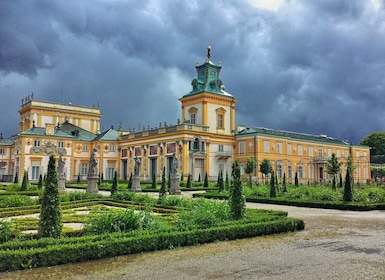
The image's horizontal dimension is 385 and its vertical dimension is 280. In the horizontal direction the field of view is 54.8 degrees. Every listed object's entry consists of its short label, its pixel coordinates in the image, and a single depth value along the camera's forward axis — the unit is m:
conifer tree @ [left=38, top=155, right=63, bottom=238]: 8.51
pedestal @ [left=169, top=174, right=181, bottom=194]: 27.42
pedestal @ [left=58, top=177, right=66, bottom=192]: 26.75
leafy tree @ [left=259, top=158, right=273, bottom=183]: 44.88
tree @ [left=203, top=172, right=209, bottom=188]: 36.24
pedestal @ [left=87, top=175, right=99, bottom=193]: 23.39
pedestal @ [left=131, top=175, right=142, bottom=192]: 29.61
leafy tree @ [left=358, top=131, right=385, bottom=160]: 78.81
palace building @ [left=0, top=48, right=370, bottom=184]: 48.12
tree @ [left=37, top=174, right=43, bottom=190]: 30.23
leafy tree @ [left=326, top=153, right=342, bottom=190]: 35.47
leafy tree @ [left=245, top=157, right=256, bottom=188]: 42.53
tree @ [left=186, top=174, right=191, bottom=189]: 35.52
